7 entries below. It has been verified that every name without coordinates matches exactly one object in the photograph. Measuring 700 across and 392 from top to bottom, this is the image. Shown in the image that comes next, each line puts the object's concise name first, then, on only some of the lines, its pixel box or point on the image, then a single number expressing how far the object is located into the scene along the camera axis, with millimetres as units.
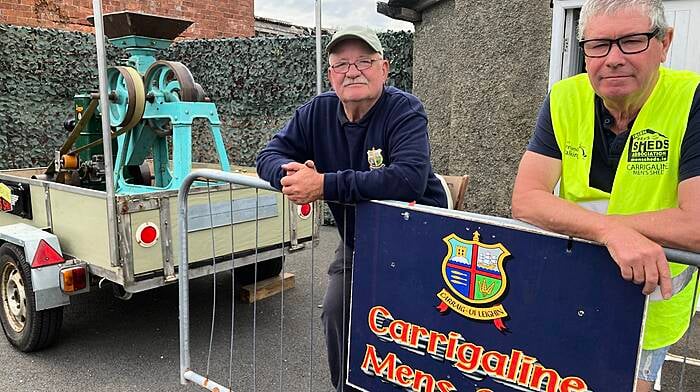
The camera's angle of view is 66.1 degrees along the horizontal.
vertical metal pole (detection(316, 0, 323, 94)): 3963
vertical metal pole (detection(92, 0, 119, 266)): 3113
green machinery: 4137
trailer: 3410
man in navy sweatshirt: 2107
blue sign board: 1560
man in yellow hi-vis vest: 1475
